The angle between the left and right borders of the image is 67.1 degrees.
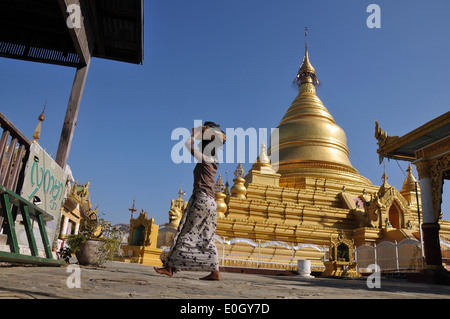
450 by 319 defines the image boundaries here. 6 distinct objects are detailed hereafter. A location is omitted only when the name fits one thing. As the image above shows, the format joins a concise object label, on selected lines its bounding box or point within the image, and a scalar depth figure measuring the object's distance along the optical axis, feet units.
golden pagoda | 53.01
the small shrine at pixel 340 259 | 40.93
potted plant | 20.62
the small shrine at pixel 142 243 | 54.29
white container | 39.06
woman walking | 13.19
